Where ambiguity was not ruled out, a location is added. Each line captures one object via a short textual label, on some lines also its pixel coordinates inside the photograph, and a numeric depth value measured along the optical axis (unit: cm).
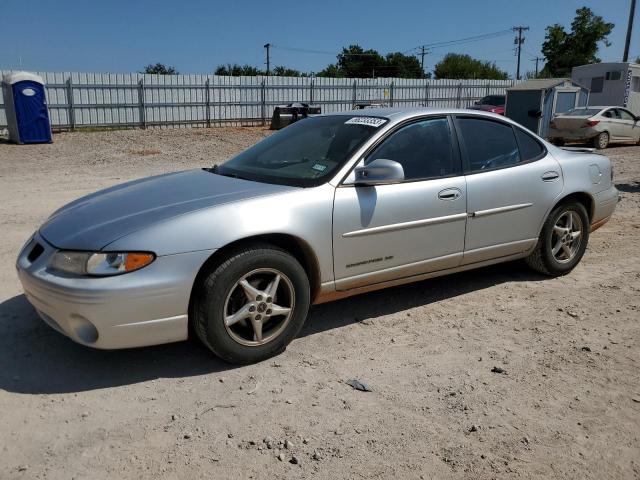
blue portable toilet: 1688
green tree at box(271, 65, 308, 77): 6398
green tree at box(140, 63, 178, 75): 6698
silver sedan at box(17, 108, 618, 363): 315
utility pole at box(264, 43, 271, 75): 6520
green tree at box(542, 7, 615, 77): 4681
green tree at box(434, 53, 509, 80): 7331
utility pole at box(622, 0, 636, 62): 3195
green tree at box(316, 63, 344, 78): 7199
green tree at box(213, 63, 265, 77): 6378
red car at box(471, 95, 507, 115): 2381
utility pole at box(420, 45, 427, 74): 8438
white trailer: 2384
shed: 1888
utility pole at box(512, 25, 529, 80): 7362
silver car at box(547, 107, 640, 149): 1764
